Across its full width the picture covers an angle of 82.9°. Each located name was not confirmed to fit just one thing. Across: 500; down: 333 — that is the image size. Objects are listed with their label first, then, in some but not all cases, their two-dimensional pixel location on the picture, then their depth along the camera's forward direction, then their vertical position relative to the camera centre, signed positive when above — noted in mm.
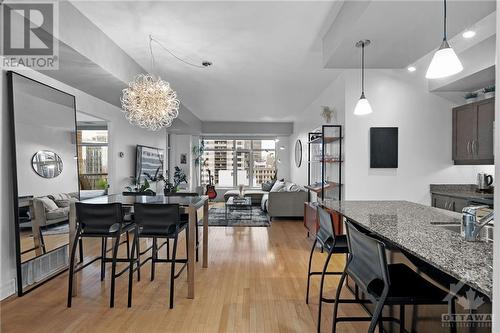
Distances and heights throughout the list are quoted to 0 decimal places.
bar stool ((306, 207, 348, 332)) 2209 -641
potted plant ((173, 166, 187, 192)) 8359 -385
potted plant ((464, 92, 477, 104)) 3811 +860
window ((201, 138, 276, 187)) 10633 +157
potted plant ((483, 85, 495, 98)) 3562 +878
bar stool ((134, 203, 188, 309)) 2609 -523
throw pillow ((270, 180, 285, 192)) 7887 -694
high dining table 2721 -491
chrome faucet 1418 -320
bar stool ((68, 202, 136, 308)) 2611 -540
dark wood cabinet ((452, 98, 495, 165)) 3510 +359
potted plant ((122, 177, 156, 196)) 5590 -474
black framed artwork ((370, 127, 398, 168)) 4047 +213
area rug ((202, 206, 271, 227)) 6070 -1324
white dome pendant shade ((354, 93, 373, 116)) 2957 +565
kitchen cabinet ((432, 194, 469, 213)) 3597 -566
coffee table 6350 -934
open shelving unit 4340 +42
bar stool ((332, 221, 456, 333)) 1289 -637
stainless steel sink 1460 -393
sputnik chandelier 3223 +730
